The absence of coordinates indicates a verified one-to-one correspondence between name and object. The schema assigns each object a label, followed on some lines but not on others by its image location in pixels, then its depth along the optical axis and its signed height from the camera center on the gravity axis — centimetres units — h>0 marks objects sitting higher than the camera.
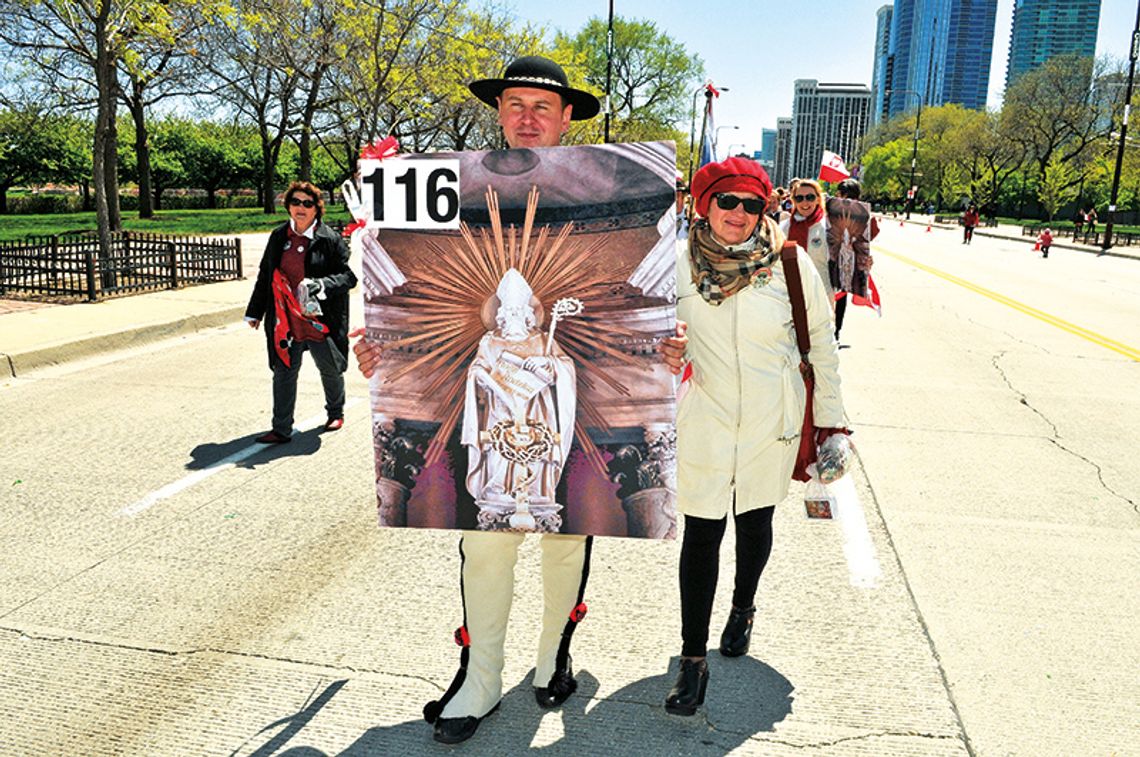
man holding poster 286 -60
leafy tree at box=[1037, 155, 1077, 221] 6831 +419
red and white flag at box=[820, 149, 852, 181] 905 +63
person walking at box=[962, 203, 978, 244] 4403 +73
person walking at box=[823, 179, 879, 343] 967 +42
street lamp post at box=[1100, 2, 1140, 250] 3516 +353
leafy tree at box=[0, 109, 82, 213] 4672 +236
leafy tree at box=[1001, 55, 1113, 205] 7056 +983
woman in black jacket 689 -53
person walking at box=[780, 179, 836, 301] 863 +8
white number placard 284 +8
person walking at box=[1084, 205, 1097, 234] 4584 +110
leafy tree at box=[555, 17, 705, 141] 6681 +1128
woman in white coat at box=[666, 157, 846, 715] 321 -50
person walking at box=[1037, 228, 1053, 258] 3509 +1
